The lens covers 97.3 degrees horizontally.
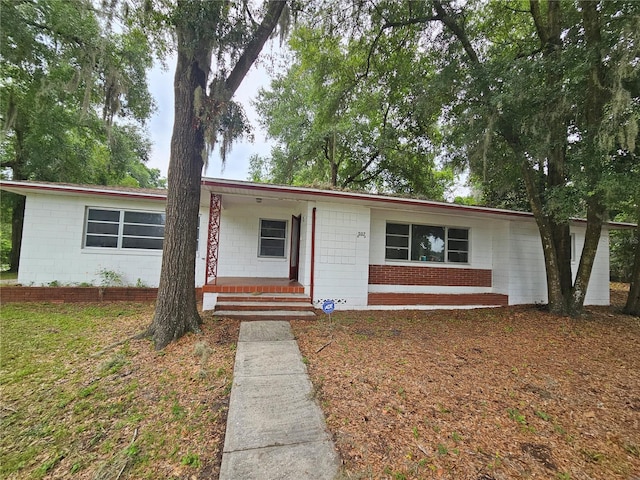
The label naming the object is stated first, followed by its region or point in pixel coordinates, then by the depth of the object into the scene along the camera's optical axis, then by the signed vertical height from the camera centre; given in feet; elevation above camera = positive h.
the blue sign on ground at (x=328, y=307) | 16.03 -2.82
